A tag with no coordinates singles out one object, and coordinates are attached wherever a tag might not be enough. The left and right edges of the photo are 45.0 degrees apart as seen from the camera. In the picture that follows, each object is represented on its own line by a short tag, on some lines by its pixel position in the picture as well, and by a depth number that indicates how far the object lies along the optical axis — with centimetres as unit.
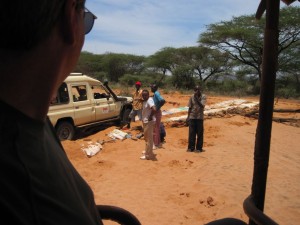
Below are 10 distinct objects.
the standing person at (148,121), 817
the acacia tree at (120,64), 4562
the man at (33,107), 59
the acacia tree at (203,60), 3772
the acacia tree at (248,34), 2399
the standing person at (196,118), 907
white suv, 937
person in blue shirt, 928
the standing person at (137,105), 1102
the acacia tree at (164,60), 4091
